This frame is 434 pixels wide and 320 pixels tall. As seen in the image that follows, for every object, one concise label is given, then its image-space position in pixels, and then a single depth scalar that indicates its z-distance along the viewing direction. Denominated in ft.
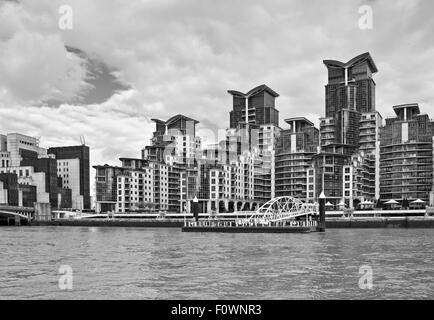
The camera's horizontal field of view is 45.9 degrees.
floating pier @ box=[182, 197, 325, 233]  364.79
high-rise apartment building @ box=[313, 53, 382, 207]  588.50
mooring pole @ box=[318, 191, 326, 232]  380.37
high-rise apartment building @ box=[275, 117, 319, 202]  612.94
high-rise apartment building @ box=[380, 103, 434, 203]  604.90
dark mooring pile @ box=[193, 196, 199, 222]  488.85
